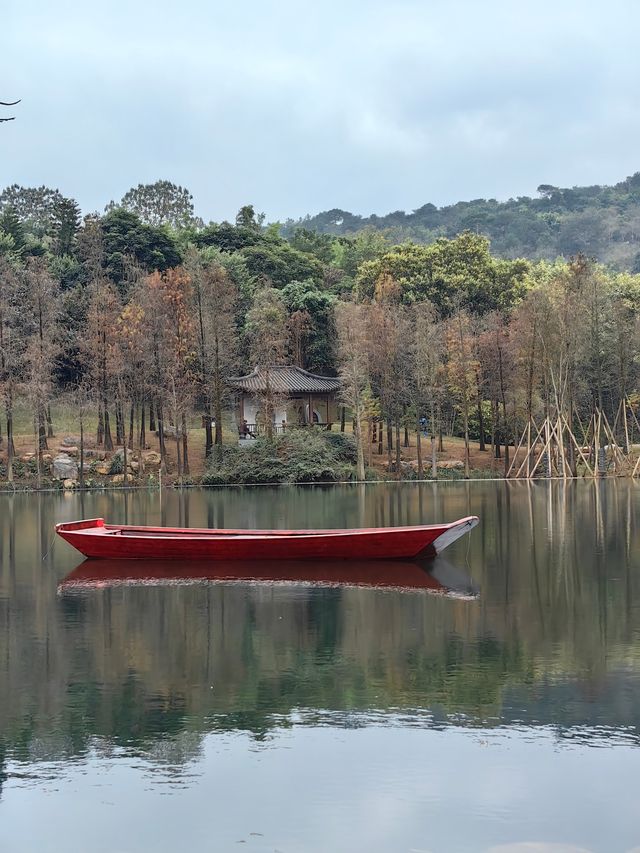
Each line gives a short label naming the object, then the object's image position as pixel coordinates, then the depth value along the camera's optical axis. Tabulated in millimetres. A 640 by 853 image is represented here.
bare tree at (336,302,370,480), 48844
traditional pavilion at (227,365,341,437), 51969
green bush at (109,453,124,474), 47469
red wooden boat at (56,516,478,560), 20812
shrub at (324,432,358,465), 50094
